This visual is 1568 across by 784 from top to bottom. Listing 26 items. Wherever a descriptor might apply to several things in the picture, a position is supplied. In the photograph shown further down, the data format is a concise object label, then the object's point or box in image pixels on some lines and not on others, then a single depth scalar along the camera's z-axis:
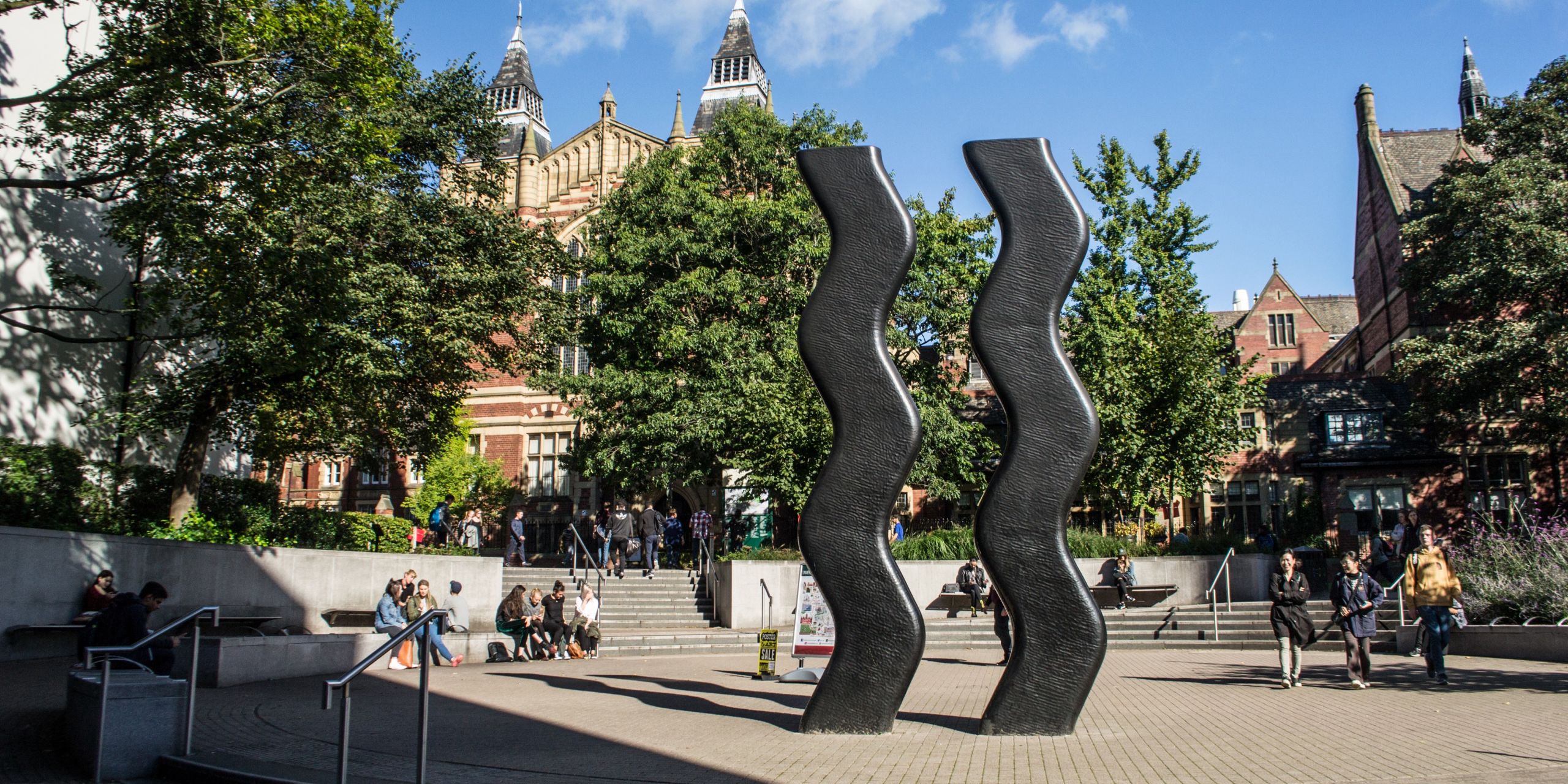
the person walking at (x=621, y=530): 25.47
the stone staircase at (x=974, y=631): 19.17
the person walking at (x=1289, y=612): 12.33
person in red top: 12.92
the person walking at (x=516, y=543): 27.61
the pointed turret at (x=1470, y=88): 52.47
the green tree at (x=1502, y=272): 28.86
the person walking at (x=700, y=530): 26.36
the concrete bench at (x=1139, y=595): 21.92
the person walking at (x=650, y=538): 25.70
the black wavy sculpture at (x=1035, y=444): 9.09
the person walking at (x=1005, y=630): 16.09
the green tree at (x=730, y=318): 26.84
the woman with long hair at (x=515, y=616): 17.41
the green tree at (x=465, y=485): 41.06
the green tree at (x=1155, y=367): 29.09
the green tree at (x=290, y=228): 12.80
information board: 14.78
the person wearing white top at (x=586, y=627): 18.23
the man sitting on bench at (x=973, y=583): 22.09
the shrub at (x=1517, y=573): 15.64
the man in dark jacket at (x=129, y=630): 9.79
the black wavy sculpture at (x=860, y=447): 9.20
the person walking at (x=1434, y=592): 12.57
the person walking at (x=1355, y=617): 12.20
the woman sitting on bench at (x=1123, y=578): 21.73
